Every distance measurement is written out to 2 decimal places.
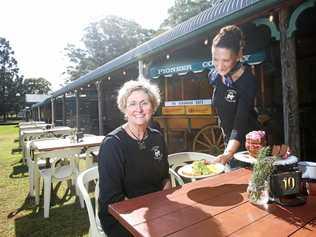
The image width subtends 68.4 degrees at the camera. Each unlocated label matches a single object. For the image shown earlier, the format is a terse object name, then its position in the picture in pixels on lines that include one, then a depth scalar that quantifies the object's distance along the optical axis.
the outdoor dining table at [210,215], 1.01
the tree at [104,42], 33.64
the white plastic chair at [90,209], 1.62
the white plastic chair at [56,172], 3.48
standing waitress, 2.01
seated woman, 1.49
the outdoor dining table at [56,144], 4.07
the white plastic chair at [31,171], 4.16
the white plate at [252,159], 1.26
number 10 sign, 1.18
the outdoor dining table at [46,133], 6.80
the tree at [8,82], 43.51
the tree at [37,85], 57.67
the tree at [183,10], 27.68
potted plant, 1.18
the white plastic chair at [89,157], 4.13
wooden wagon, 5.39
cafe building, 2.84
